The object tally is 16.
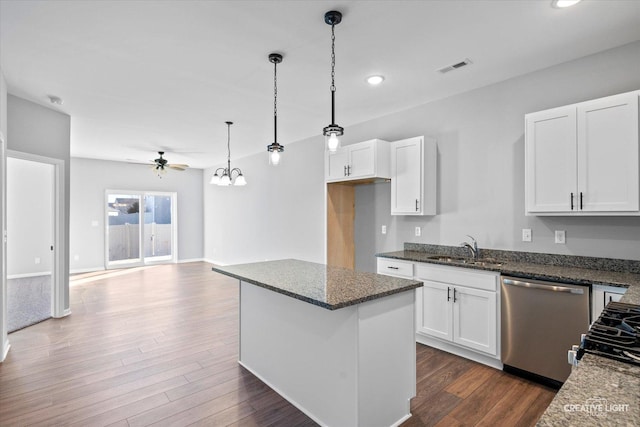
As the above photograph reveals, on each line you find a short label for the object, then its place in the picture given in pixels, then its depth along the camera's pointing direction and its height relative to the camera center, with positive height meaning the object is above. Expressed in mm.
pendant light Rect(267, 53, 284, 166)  2766 +555
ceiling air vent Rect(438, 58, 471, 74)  2887 +1329
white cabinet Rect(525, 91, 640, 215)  2391 +427
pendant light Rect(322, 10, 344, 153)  2201 +626
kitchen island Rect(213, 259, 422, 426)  1954 -863
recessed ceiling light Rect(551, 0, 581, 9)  2070 +1330
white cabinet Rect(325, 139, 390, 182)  3854 +639
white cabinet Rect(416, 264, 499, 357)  2898 -878
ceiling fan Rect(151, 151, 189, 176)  6508 +949
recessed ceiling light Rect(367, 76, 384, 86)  3209 +1319
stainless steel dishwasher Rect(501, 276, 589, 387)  2424 -873
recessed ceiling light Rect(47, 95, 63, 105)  3754 +1320
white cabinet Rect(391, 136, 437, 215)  3680 +429
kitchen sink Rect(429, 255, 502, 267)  3071 -477
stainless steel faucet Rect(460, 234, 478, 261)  3390 -360
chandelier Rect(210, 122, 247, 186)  4383 +474
